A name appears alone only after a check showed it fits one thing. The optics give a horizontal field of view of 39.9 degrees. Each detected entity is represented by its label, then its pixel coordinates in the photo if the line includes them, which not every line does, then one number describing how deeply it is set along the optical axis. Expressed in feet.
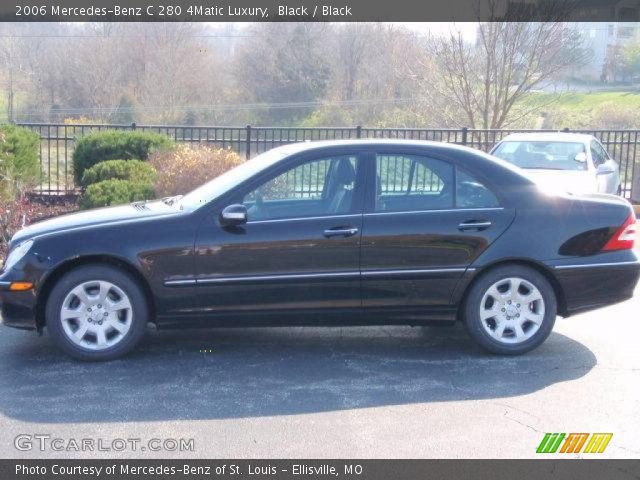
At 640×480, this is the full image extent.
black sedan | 20.83
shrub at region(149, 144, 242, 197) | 38.06
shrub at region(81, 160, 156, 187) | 39.34
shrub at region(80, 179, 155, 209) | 35.50
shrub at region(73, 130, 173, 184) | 44.11
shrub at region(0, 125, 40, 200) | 37.83
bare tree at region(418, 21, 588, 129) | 65.26
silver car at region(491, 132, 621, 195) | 40.68
